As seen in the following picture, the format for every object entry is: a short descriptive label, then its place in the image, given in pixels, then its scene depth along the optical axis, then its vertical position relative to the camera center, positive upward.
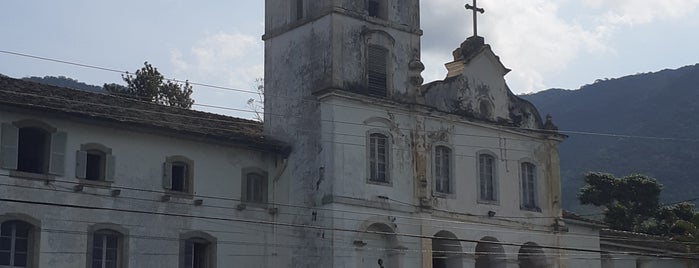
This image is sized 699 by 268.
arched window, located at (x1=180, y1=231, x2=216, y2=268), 35.22 +3.43
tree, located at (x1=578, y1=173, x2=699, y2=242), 63.72 +9.00
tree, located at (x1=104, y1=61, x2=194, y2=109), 53.19 +12.62
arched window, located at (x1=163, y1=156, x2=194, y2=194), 35.53 +5.75
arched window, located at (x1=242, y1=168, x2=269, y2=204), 37.22 +5.66
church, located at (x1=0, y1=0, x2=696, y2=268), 32.81 +6.12
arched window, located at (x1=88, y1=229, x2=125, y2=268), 33.34 +3.27
